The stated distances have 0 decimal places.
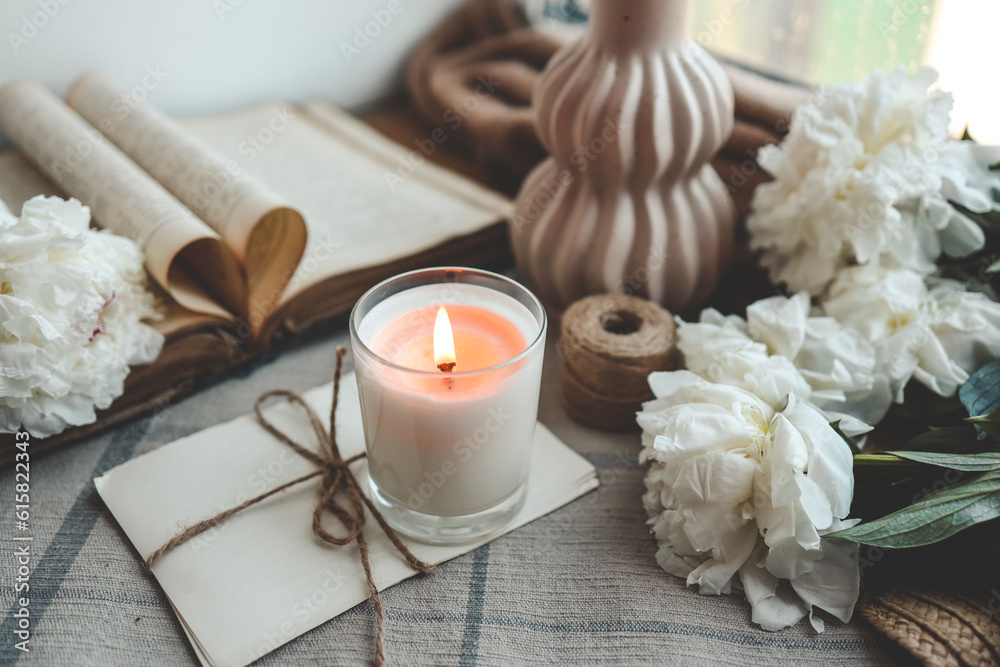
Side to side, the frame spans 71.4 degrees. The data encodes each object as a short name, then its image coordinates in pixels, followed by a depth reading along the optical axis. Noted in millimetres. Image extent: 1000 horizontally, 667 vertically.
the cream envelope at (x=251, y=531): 499
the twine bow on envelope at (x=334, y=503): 533
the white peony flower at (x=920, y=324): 594
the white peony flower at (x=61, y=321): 562
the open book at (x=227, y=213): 692
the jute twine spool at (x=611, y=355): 634
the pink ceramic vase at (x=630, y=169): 667
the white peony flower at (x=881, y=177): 633
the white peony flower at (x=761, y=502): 476
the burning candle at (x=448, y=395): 482
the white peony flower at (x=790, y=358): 562
